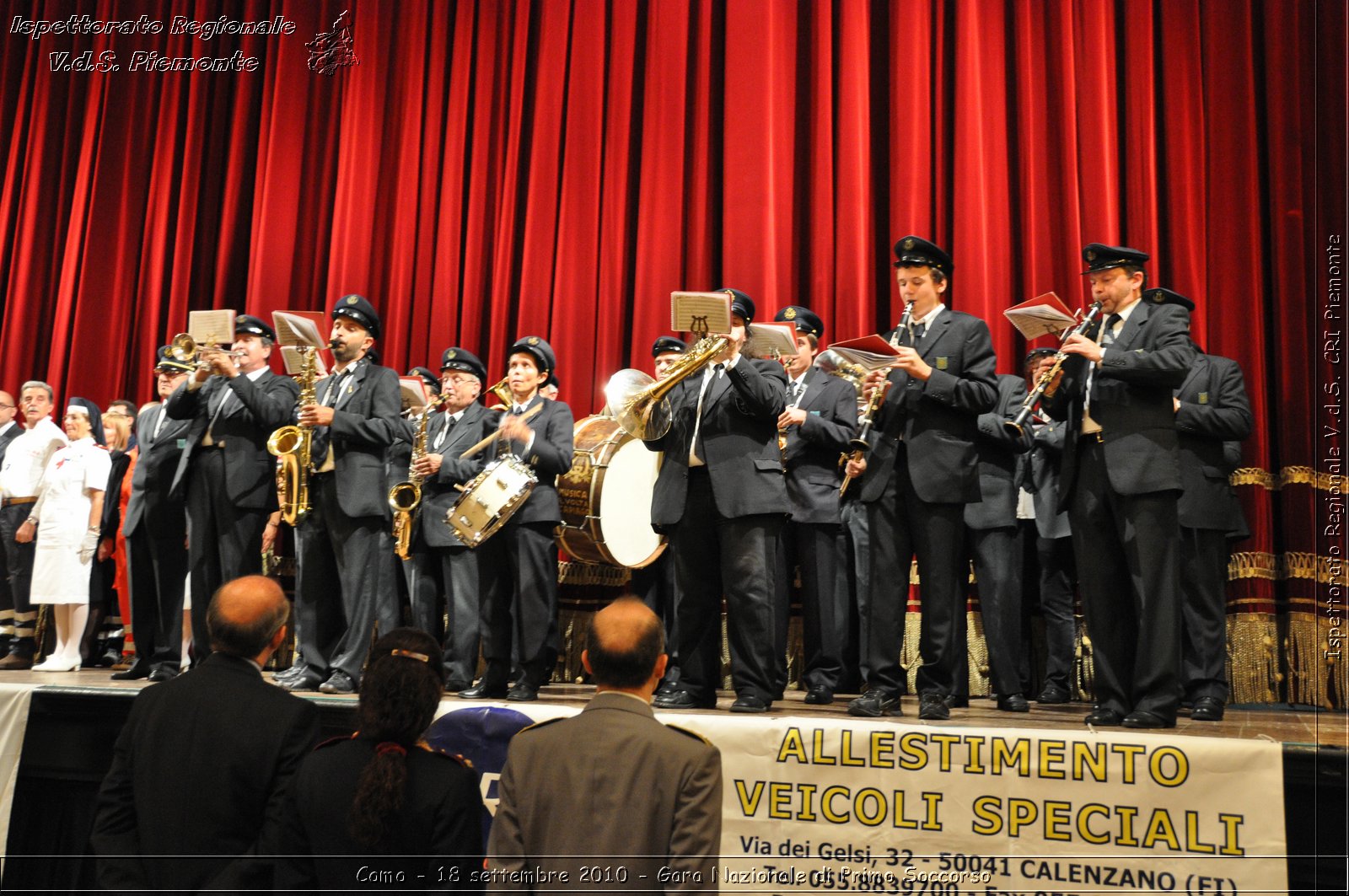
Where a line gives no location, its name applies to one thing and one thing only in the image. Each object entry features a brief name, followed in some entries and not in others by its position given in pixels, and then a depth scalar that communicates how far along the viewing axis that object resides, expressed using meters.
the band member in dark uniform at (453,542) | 6.08
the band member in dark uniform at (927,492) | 4.68
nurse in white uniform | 7.11
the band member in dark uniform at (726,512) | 5.02
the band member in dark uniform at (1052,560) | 6.37
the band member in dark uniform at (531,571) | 5.70
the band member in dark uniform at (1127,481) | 4.43
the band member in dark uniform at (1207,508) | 5.46
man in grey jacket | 2.68
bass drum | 6.17
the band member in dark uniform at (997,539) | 5.92
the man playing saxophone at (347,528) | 5.82
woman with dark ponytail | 2.80
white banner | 3.65
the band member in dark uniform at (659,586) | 6.57
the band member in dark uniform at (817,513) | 6.07
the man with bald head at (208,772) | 3.16
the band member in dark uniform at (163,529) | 6.37
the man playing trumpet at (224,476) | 6.05
